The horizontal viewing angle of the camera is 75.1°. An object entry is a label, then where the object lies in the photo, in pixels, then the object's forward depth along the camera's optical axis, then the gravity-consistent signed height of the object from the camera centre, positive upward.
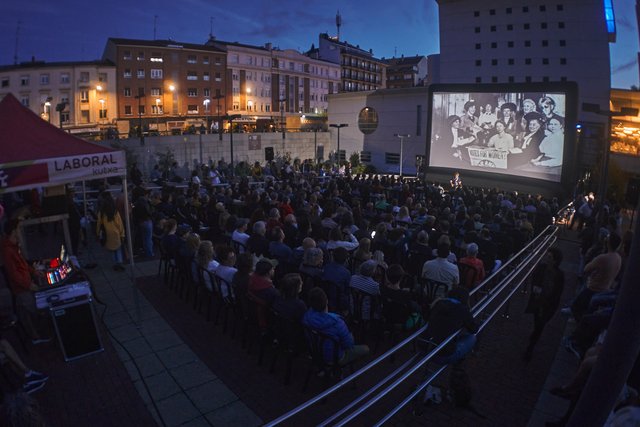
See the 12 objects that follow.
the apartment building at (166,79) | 50.56 +9.62
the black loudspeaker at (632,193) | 14.36 -1.15
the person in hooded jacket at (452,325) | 4.59 -1.85
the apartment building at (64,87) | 46.41 +7.24
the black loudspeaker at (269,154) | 25.86 +0.03
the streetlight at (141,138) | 23.77 +0.84
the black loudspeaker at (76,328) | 5.34 -2.29
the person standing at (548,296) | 5.85 -1.93
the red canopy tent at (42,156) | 5.57 -0.06
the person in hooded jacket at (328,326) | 4.68 -1.91
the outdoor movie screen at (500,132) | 19.28 +1.29
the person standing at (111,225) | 8.81 -1.55
